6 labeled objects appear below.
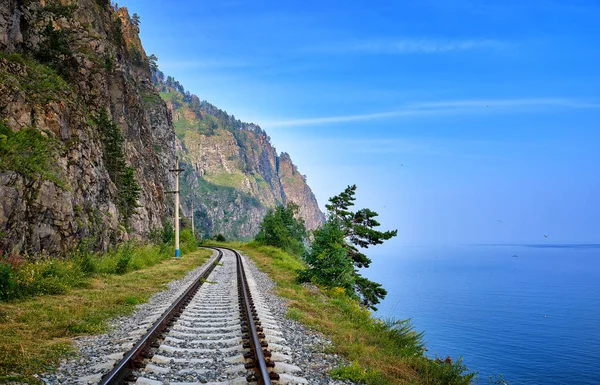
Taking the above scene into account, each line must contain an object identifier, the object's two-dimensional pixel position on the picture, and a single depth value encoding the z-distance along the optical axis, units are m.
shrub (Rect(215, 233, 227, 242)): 75.57
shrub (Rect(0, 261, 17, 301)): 8.92
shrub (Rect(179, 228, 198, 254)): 34.95
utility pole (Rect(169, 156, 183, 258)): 27.52
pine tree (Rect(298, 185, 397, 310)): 15.57
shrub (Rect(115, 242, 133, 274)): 16.76
